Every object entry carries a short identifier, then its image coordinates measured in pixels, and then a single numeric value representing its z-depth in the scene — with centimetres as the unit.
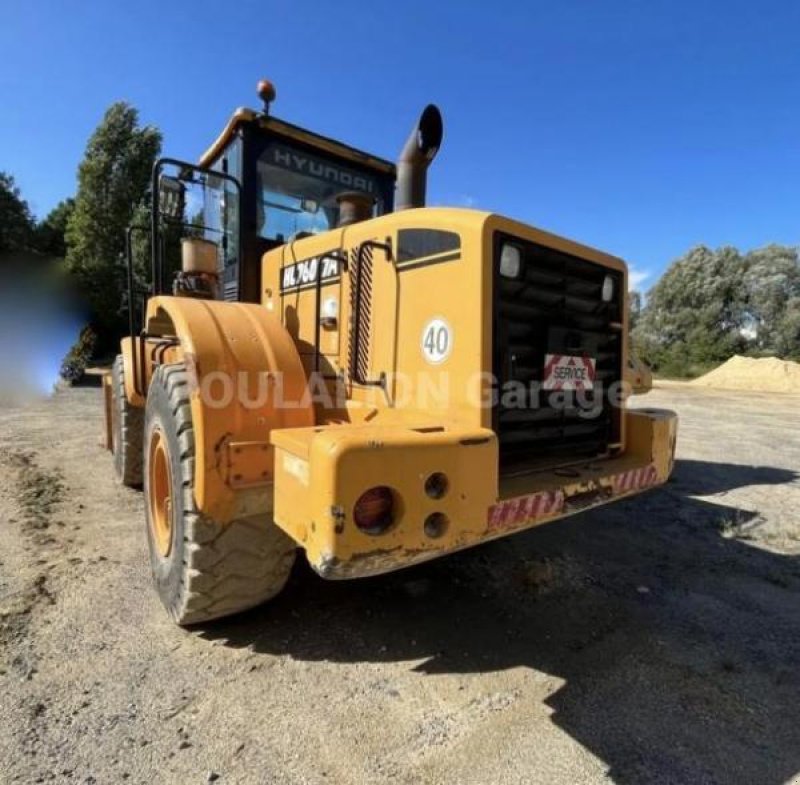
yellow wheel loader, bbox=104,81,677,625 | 210
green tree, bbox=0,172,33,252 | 2236
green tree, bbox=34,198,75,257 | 2442
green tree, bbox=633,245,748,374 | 3628
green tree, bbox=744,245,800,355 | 3612
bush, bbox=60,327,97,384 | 1628
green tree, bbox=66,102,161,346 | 2136
